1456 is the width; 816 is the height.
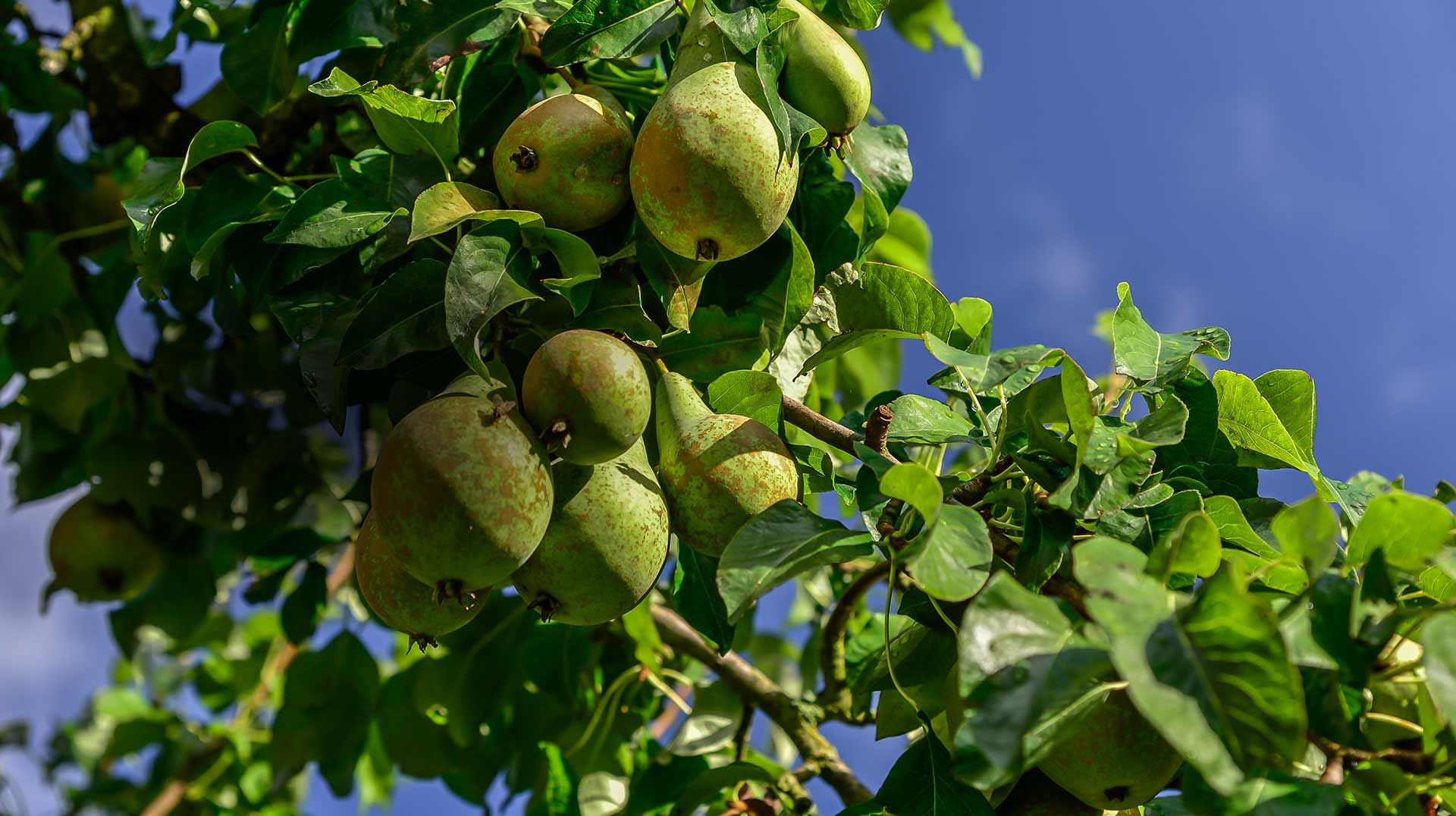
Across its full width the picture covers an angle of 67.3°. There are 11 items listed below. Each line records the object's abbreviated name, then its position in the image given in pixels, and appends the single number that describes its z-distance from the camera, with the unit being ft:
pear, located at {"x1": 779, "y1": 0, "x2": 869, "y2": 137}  3.62
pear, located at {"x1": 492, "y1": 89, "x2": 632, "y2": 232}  3.43
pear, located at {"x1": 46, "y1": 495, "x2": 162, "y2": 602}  6.75
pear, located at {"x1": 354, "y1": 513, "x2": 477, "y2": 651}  3.14
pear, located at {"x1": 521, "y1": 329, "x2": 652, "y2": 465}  2.92
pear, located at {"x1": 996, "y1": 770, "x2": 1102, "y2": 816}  3.10
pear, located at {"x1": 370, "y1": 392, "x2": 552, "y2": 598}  2.79
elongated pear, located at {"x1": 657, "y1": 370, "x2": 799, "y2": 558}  3.09
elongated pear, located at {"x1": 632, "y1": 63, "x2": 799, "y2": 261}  3.13
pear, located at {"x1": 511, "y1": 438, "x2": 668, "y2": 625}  3.01
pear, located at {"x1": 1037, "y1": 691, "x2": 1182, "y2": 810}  2.74
